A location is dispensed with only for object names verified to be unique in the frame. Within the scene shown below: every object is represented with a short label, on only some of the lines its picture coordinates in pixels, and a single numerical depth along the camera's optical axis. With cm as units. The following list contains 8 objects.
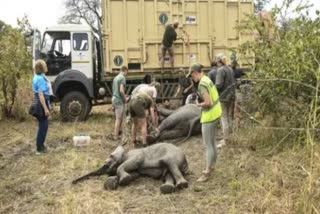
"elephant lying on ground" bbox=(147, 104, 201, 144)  1204
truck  1670
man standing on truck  1622
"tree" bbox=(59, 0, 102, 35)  4731
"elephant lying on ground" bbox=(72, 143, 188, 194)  798
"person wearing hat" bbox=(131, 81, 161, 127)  1194
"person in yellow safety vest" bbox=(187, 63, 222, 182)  808
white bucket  1174
